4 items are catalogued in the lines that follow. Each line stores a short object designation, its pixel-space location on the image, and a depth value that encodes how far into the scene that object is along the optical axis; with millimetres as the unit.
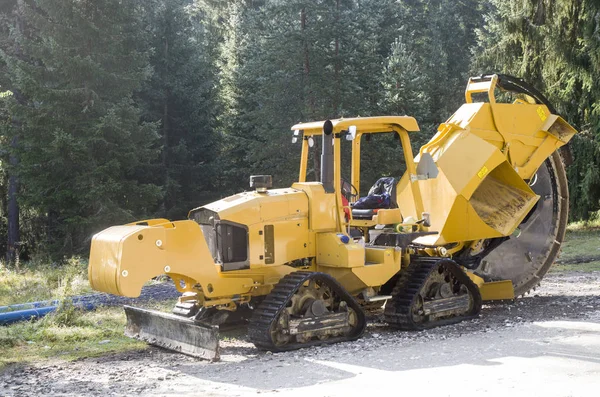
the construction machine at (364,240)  8234
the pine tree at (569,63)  22312
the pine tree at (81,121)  20953
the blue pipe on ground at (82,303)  10359
